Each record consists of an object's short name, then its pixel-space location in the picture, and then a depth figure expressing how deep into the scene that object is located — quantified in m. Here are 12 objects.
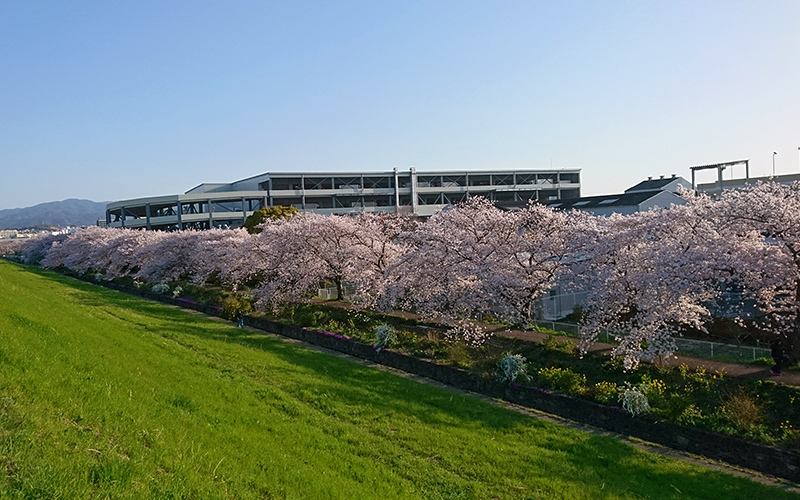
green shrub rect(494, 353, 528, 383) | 16.20
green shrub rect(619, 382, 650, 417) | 13.30
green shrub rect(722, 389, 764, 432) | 12.06
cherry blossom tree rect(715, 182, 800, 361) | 13.95
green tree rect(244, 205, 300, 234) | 45.66
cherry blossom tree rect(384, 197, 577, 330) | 20.84
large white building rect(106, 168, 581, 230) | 72.50
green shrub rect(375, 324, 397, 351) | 21.03
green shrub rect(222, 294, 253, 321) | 30.58
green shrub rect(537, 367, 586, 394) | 15.03
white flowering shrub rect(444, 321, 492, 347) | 20.02
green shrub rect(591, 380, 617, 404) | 14.20
